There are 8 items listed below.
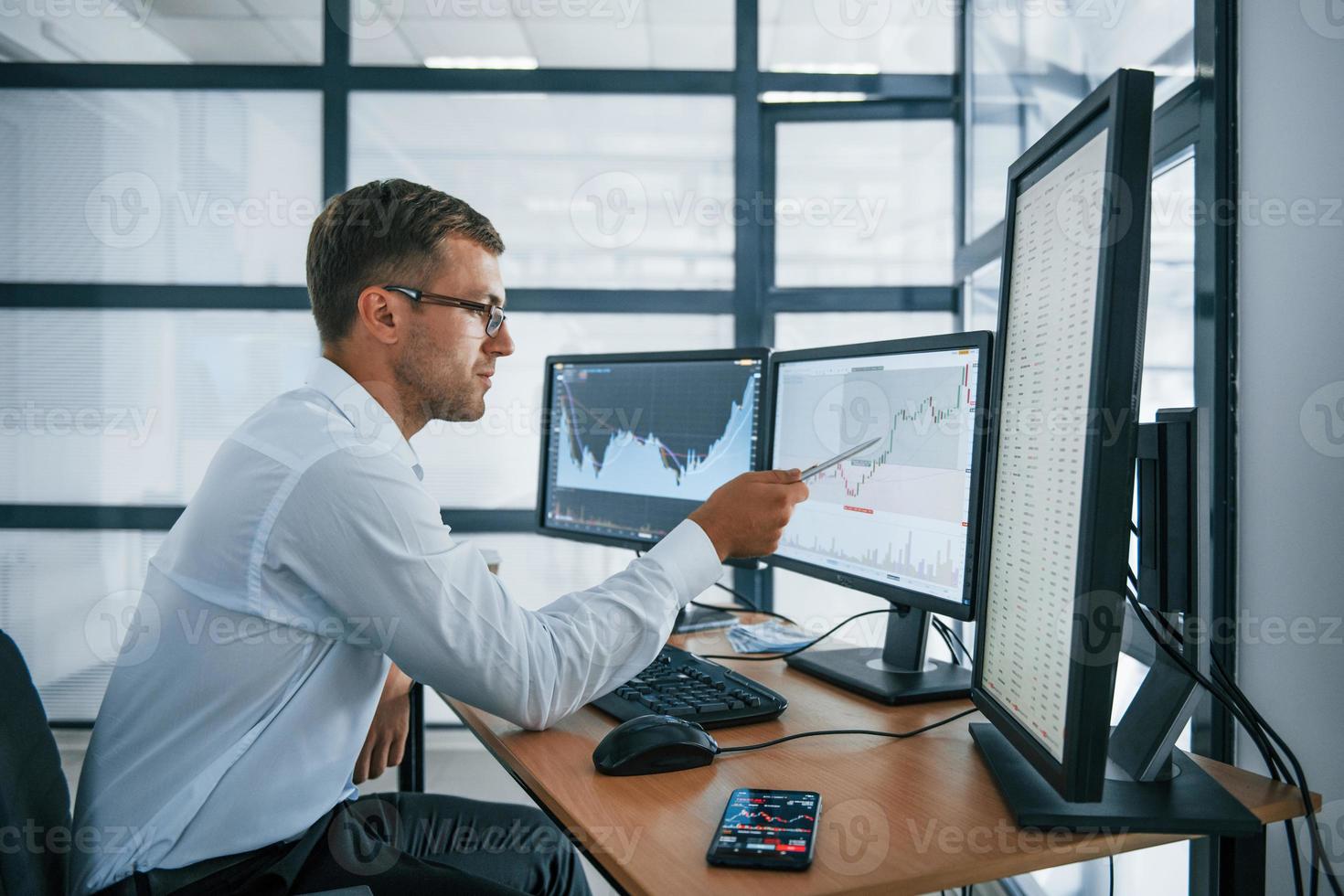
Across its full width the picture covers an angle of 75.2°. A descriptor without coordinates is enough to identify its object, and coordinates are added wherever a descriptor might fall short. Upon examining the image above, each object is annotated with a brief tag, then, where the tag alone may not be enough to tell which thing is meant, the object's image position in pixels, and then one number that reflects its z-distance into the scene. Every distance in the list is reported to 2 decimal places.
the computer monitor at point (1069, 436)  0.71
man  1.03
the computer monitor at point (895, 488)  1.21
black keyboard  1.18
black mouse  1.00
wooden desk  0.77
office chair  0.85
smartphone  0.78
